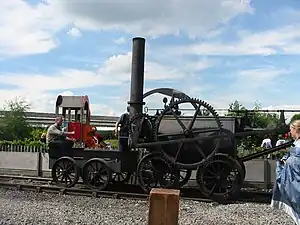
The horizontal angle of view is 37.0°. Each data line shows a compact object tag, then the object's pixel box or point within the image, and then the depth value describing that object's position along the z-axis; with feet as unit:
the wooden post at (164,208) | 12.37
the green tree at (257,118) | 34.98
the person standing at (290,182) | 17.74
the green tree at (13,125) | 106.04
